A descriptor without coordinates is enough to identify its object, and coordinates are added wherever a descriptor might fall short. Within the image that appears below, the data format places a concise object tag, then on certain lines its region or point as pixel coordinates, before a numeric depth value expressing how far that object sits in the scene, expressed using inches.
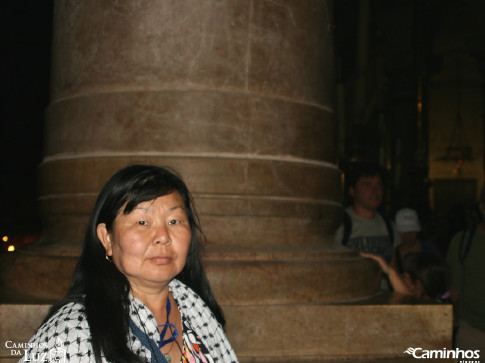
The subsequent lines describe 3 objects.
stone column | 126.3
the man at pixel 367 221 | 175.2
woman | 62.9
